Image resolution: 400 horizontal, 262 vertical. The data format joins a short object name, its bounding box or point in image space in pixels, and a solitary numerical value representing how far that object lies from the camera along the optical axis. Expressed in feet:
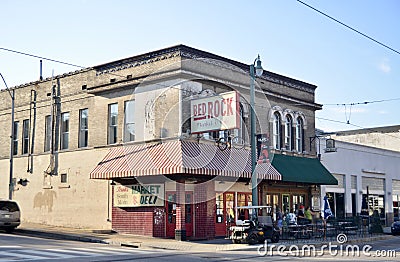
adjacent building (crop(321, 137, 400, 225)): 122.42
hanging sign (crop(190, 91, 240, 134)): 78.54
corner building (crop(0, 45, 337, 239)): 83.30
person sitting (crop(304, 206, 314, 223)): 98.22
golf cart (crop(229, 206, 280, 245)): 75.72
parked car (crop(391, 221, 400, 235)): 103.26
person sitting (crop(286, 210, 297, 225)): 88.51
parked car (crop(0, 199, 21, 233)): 86.79
